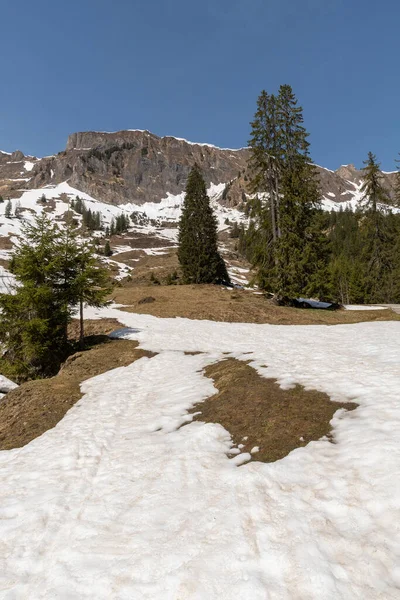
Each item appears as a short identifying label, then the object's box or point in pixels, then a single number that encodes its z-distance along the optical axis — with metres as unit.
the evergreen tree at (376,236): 38.91
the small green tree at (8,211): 169.75
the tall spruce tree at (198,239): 47.28
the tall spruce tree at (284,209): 28.94
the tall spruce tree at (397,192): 39.44
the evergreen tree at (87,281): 18.34
